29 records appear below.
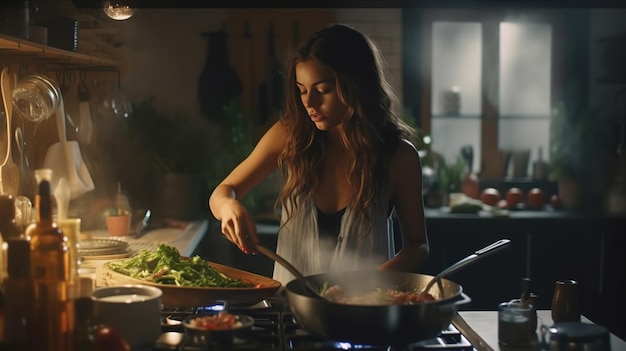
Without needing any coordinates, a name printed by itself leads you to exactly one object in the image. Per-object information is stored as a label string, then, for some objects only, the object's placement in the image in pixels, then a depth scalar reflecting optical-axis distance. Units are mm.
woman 2053
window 4461
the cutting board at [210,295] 1677
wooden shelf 1923
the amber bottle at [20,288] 1226
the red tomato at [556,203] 4305
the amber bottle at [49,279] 1249
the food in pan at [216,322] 1338
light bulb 1950
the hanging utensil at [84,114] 3184
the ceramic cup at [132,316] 1346
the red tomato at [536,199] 4258
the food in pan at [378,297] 1442
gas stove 1363
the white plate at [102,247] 2523
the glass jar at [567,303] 1636
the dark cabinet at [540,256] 3889
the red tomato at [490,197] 4240
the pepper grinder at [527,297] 1636
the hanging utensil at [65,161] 2852
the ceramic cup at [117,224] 3166
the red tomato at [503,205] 4256
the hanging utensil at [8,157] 2155
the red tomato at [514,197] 4266
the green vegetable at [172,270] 1762
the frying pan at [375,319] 1297
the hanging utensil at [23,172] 2320
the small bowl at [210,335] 1312
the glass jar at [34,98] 2326
